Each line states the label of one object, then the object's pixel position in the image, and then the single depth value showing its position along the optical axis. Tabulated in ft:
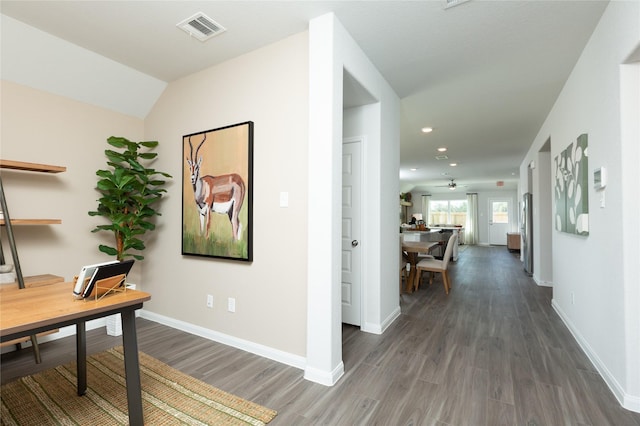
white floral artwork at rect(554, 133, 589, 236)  8.46
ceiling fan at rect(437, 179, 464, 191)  35.23
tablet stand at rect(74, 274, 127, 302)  4.93
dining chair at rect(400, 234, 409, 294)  17.76
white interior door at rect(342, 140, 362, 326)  10.63
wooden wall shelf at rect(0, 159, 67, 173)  8.02
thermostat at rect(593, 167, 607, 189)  7.04
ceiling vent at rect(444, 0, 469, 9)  6.75
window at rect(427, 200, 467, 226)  44.47
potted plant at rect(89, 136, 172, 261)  10.03
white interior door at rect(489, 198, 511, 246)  42.04
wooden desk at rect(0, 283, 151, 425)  3.96
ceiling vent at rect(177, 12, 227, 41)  7.57
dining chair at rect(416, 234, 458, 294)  15.33
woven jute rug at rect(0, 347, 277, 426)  5.67
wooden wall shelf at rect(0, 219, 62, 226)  7.95
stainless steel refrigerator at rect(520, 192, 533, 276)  19.79
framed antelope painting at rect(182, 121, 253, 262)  8.86
